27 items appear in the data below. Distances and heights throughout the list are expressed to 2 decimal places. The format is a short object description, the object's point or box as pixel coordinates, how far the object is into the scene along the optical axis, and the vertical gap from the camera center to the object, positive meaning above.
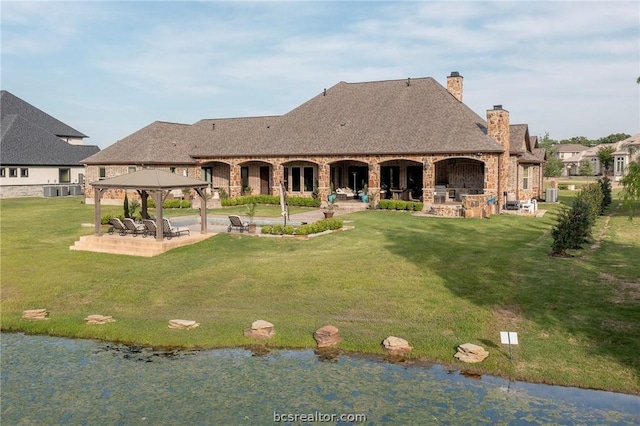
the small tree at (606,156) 103.94 +4.37
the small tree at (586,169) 107.67 +2.12
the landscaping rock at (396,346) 12.38 -3.60
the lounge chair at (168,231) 22.56 -1.88
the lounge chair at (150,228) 22.48 -1.73
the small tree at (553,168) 92.50 +2.06
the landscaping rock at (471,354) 11.83 -3.61
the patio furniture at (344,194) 39.25 -0.81
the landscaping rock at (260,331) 13.28 -3.47
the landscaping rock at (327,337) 12.86 -3.52
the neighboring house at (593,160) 94.25 +4.17
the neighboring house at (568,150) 148.25 +7.91
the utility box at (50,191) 49.53 -0.53
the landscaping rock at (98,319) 14.84 -3.53
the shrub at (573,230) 19.88 -1.79
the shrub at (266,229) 24.03 -1.95
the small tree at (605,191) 39.20 -0.81
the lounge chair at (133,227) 23.30 -1.77
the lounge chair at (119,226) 23.47 -1.72
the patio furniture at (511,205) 33.94 -1.44
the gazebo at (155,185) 21.75 -0.04
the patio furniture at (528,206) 33.00 -1.47
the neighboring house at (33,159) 49.78 +2.39
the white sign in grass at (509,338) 11.48 -3.18
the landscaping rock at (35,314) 15.45 -3.52
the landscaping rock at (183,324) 14.07 -3.49
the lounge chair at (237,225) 24.28 -1.79
